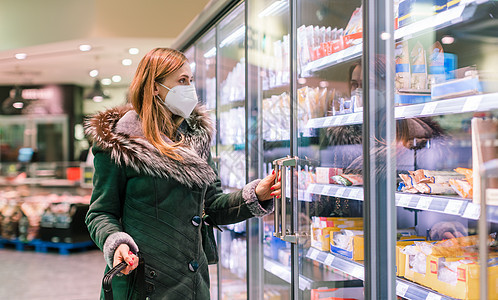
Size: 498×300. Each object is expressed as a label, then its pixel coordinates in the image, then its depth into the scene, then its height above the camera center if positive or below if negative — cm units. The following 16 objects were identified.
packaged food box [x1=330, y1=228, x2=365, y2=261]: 202 -40
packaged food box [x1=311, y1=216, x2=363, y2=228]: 204 -31
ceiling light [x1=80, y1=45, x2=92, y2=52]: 643 +143
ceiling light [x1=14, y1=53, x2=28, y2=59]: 710 +147
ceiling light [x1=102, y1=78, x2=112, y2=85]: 972 +147
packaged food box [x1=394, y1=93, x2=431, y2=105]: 170 +18
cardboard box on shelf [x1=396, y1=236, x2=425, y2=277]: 183 -42
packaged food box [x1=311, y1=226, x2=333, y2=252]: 220 -40
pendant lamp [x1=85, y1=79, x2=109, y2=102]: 822 +101
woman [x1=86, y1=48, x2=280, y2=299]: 172 -12
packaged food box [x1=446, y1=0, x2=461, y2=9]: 158 +49
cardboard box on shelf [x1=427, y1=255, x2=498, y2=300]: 145 -41
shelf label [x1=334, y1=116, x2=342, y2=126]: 198 +13
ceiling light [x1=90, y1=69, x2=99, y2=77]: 875 +148
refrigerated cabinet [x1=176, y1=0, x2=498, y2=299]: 146 +2
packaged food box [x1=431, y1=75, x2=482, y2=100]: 141 +19
